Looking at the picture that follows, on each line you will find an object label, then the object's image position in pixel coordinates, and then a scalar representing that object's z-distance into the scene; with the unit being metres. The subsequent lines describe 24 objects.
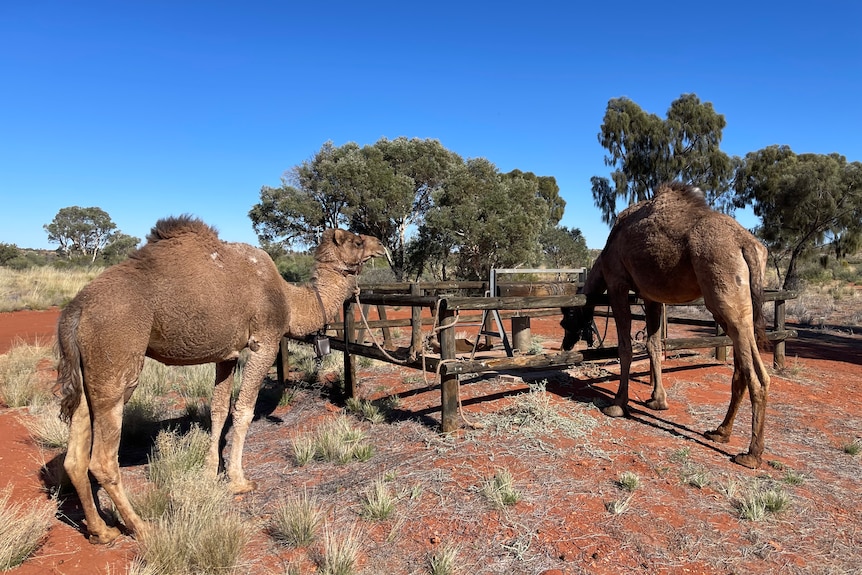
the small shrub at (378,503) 4.00
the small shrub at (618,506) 3.97
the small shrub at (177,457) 4.68
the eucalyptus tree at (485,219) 27.97
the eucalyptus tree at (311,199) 29.08
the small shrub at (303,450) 5.37
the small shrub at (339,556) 3.33
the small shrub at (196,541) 3.31
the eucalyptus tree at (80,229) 60.19
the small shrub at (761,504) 3.93
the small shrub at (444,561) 3.30
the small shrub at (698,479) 4.44
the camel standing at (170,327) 3.66
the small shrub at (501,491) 4.10
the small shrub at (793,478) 4.57
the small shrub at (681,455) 4.97
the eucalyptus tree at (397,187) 28.78
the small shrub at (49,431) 5.88
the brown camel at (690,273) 5.03
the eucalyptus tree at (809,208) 24.62
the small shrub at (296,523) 3.76
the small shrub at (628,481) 4.33
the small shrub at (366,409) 6.42
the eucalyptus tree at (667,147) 33.94
